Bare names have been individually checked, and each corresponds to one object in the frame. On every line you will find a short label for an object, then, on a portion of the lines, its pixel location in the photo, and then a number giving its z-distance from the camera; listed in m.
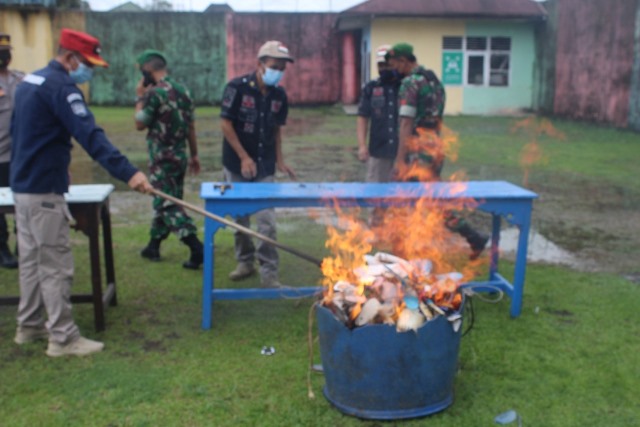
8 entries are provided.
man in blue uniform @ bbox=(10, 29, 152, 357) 4.17
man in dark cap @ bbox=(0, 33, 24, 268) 6.19
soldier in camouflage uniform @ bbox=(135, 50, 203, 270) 6.25
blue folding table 4.77
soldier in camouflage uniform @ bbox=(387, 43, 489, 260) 6.34
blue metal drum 3.50
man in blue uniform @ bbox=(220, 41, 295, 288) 5.78
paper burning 3.60
